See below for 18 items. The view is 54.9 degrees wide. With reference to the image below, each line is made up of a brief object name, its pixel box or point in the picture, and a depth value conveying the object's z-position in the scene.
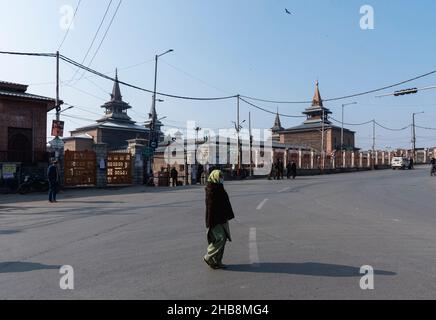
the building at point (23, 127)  24.31
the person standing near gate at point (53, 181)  17.17
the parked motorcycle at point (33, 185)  22.12
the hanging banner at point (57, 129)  22.66
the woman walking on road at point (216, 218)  6.25
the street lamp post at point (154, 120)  29.59
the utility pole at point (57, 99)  22.70
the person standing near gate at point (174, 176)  29.12
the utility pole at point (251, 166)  40.16
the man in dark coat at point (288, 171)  37.84
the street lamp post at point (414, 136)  79.38
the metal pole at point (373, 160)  65.60
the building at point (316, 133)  78.07
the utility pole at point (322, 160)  51.97
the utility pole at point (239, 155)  37.61
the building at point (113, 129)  69.00
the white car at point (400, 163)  59.94
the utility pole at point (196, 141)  32.62
